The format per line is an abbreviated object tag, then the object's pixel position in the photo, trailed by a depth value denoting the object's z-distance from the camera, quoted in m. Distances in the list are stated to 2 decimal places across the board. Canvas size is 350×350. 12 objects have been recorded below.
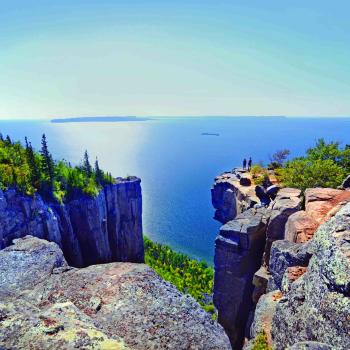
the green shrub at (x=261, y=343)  19.06
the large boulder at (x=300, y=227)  24.02
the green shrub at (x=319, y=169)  39.75
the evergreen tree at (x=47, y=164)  51.47
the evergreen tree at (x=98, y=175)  62.75
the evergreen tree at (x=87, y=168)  62.17
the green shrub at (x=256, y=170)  66.79
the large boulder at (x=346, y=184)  32.15
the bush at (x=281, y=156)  74.93
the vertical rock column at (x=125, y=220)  66.82
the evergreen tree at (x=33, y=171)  47.62
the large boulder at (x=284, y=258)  21.03
